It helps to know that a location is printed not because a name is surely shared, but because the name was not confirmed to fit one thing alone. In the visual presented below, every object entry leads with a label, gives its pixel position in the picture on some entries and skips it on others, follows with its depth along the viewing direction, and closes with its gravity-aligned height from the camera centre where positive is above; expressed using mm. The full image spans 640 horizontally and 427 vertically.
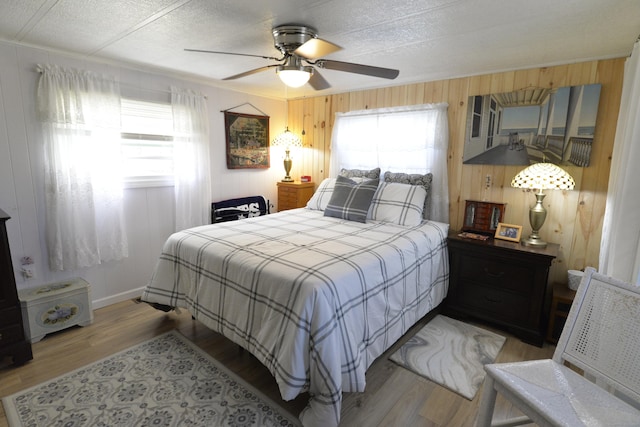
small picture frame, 2656 -531
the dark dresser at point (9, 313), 1997 -980
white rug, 2014 -1316
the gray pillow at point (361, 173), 3331 -80
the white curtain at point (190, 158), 3223 +49
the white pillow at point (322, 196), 3442 -332
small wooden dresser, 4023 -370
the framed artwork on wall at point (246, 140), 3758 +287
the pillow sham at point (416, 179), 3123 -126
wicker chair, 1185 -856
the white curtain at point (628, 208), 1411 -173
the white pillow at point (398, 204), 2857 -344
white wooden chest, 2320 -1107
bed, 1561 -752
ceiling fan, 1938 +700
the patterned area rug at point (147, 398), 1679 -1337
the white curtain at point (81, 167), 2484 -51
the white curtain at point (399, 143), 3143 +253
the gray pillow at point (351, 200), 2957 -324
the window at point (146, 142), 2959 +186
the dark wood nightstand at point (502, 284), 2387 -923
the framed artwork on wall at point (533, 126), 2434 +351
